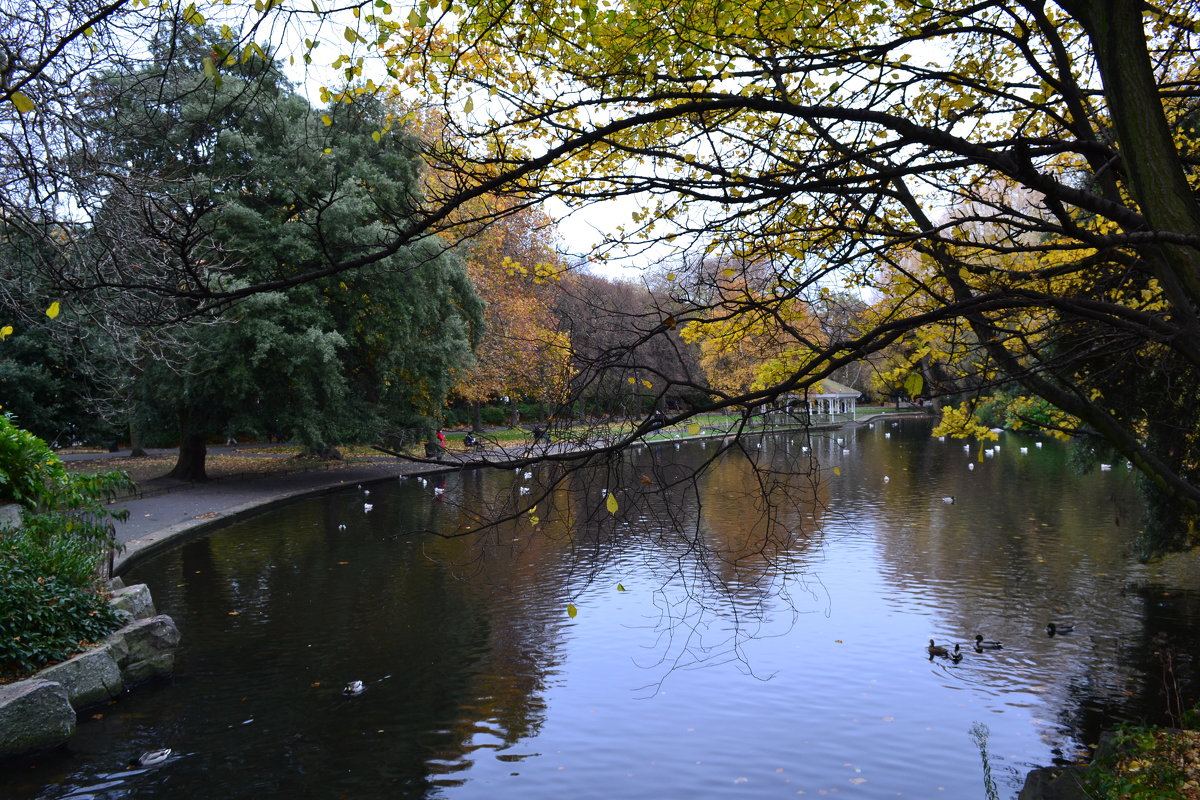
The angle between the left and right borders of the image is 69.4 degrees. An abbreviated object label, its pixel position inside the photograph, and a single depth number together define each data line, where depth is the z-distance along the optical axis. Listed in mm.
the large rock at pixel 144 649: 8297
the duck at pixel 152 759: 6777
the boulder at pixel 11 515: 8852
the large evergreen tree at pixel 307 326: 19328
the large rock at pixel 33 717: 6668
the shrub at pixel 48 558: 7379
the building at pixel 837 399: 50650
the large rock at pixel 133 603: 8984
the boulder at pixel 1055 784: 5727
